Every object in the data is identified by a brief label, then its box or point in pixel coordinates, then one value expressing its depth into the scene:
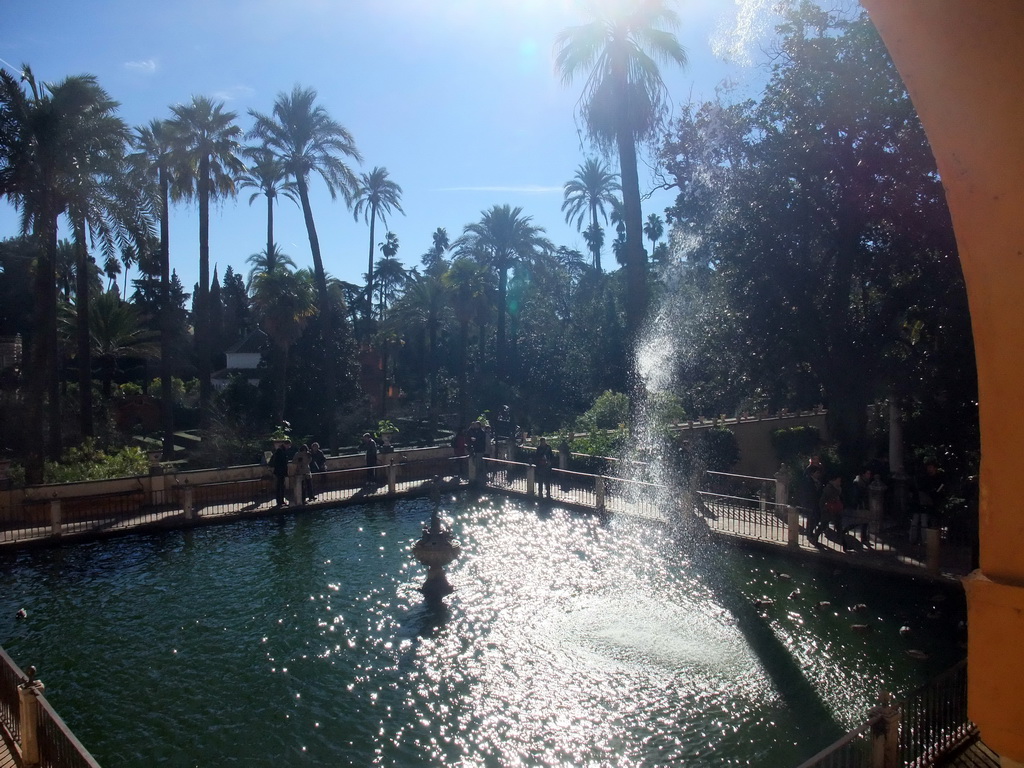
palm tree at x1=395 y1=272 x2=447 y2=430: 44.59
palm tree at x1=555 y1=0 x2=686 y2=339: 25.70
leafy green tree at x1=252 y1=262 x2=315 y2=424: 31.19
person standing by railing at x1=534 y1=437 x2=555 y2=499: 20.20
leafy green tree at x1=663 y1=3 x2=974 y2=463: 15.37
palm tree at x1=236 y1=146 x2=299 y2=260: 35.09
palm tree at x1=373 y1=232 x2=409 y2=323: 75.56
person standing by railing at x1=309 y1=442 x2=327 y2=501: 20.58
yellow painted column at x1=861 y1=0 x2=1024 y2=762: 1.76
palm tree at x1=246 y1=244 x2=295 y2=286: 48.16
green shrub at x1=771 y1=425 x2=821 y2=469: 24.77
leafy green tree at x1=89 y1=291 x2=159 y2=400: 35.12
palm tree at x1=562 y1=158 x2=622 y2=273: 54.53
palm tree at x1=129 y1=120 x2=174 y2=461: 27.06
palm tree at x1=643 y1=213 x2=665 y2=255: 66.81
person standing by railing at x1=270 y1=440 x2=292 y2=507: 18.91
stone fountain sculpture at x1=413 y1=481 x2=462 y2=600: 12.06
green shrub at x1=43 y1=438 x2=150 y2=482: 20.03
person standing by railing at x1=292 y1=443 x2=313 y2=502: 19.53
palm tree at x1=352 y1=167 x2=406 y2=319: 57.25
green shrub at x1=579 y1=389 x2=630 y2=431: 27.25
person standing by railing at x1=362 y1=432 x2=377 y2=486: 22.38
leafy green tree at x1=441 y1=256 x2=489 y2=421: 37.22
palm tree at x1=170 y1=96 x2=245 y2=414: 30.22
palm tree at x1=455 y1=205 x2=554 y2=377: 42.16
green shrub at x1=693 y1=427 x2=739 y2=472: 22.75
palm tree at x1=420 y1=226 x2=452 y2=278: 80.06
